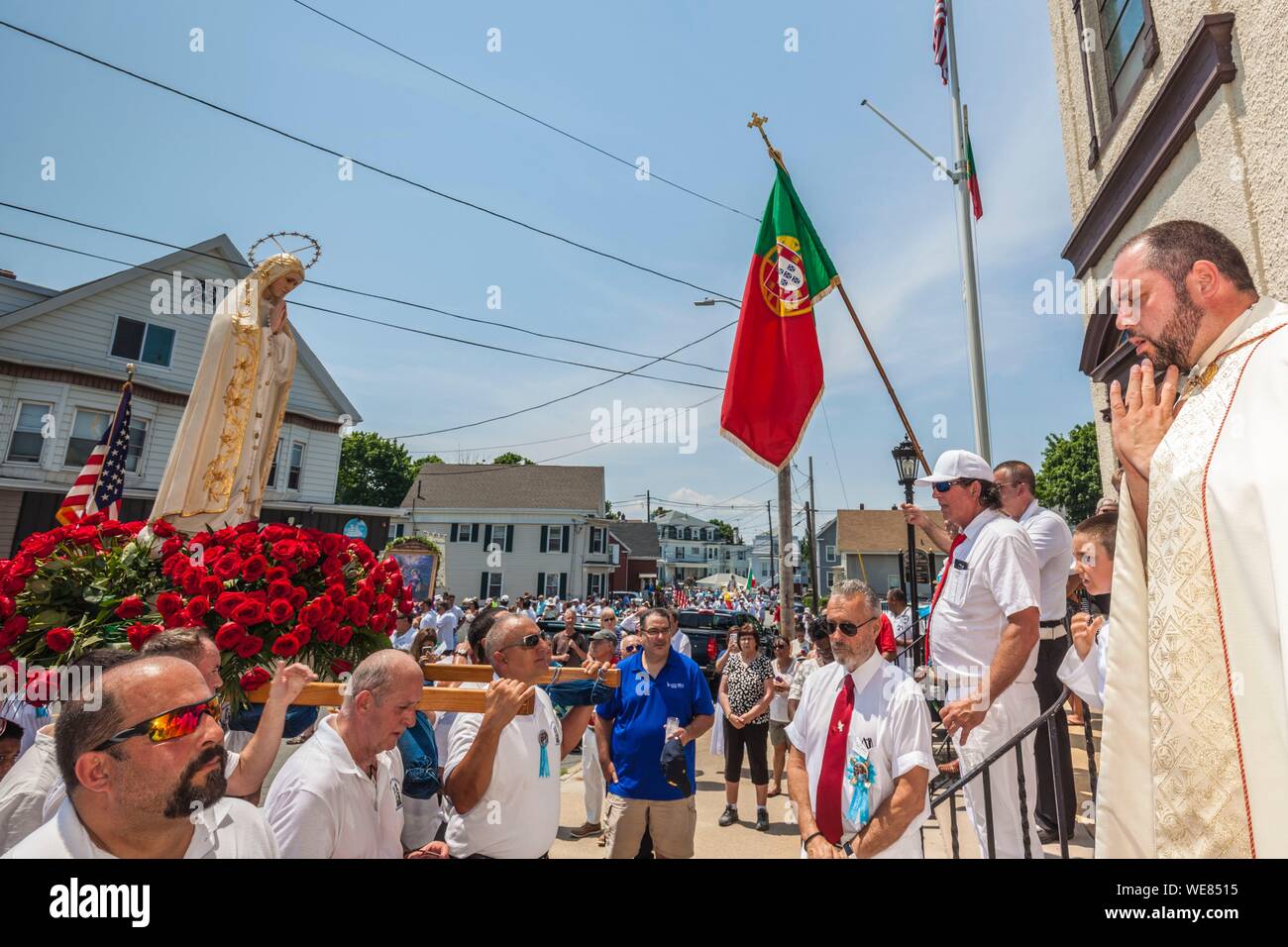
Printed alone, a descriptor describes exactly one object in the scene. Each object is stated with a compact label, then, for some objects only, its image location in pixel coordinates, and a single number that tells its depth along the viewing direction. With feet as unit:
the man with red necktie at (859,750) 9.64
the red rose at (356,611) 9.33
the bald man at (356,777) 7.89
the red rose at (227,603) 8.25
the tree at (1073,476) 148.25
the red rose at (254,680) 8.56
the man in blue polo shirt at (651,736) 15.51
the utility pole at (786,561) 44.96
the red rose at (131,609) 8.25
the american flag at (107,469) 23.43
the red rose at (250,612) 8.28
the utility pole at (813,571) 100.11
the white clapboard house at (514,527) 134.82
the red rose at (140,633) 8.21
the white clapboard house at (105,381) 59.72
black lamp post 31.43
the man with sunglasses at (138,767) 5.56
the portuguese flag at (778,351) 20.02
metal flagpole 26.40
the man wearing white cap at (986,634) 10.68
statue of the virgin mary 12.17
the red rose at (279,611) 8.45
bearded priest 5.01
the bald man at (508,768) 9.16
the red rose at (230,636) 8.19
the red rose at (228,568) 8.53
